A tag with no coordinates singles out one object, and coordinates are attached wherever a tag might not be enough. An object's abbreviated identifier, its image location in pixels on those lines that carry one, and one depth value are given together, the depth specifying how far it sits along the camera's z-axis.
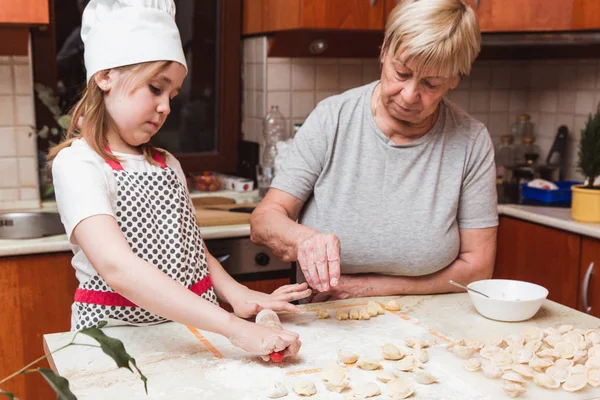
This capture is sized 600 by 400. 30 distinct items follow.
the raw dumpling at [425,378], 1.08
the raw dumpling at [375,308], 1.37
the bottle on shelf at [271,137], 2.71
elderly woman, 1.57
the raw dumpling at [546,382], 1.08
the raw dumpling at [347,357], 1.13
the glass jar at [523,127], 3.13
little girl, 1.25
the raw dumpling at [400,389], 1.02
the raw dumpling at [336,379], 1.03
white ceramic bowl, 1.33
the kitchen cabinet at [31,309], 2.00
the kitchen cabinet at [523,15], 2.53
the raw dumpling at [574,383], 1.06
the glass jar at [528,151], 2.99
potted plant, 2.25
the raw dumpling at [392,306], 1.41
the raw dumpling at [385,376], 1.07
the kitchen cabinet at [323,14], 2.49
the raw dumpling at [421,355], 1.15
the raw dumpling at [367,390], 1.02
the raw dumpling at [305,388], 1.02
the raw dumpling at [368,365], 1.12
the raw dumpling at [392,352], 1.15
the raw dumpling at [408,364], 1.12
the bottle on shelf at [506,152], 3.07
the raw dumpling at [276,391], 1.01
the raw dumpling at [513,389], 1.04
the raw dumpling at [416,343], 1.19
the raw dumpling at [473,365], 1.12
